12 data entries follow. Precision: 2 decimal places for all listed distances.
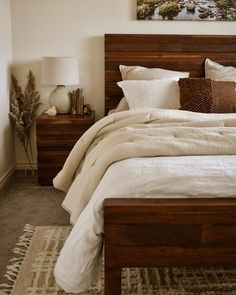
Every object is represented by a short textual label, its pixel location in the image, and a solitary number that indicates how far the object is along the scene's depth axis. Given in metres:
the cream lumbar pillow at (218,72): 3.43
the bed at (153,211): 1.42
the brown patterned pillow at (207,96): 3.01
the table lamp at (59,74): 3.40
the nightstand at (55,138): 3.34
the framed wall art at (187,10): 3.68
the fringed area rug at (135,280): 1.83
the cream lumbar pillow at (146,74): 3.42
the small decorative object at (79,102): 3.58
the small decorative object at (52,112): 3.48
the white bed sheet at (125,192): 1.45
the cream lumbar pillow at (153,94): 3.14
